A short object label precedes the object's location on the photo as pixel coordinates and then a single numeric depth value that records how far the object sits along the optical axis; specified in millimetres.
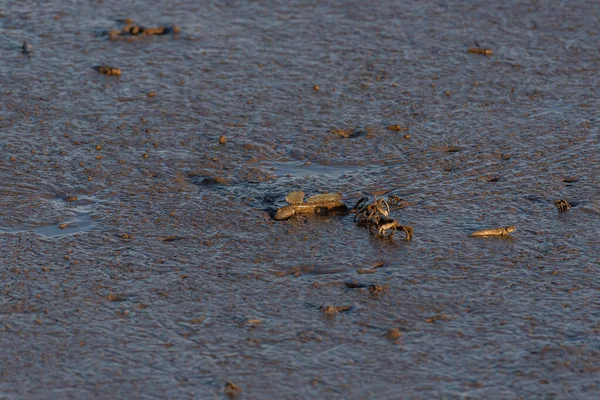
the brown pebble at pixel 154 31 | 14986
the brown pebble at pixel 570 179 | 10922
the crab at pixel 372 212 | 9797
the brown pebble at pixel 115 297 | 8570
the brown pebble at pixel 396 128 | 12086
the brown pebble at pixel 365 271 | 9023
